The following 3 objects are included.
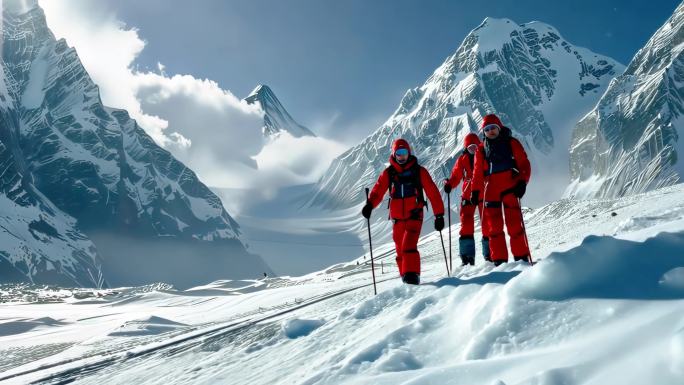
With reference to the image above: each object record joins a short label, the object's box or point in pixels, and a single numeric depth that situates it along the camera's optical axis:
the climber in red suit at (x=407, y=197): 8.43
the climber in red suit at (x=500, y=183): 8.28
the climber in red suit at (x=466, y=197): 10.37
